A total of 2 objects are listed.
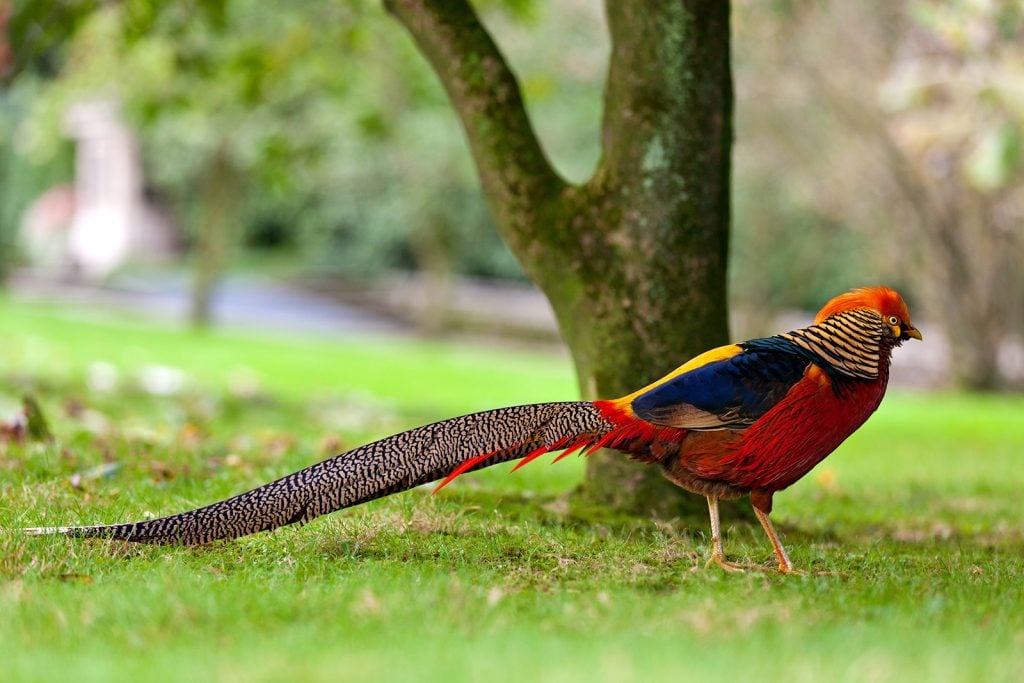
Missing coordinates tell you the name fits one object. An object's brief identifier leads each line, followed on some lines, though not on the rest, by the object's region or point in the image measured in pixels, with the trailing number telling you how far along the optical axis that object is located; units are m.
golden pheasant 8.94
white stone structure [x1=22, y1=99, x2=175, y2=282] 81.50
